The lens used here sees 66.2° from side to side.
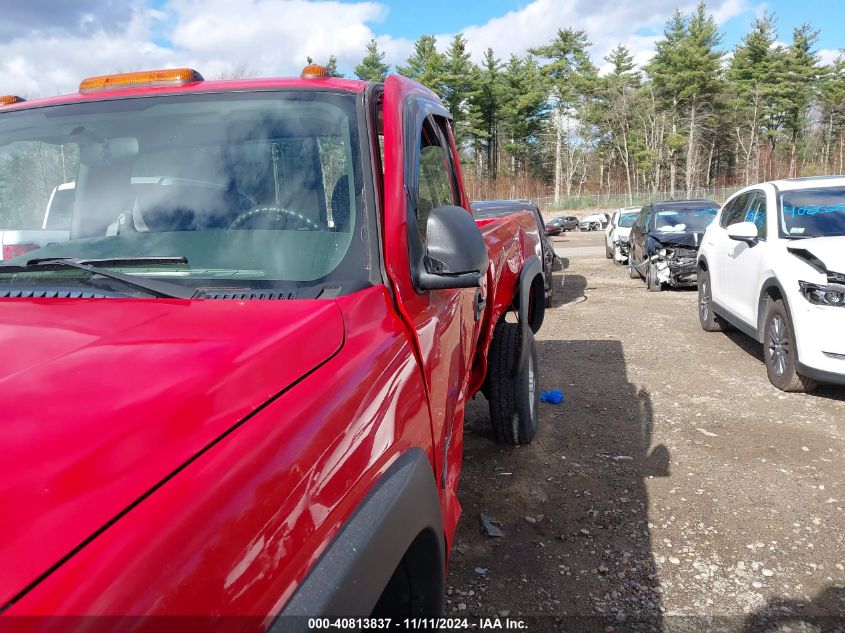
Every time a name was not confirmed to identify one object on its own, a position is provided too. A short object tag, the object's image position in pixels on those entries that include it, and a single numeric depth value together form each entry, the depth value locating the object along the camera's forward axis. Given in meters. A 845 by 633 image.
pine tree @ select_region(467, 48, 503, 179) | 58.19
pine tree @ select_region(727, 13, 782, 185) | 54.34
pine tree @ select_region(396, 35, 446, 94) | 52.53
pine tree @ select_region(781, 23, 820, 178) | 54.41
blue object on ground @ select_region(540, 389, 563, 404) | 5.52
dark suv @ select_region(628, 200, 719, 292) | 11.27
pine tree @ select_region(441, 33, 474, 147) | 53.75
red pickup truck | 0.88
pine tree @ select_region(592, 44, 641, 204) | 60.72
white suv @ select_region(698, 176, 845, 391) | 4.80
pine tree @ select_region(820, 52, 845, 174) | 56.59
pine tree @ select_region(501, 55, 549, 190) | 59.31
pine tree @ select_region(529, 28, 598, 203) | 59.09
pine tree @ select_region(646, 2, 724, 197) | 51.91
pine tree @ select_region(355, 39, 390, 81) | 53.91
